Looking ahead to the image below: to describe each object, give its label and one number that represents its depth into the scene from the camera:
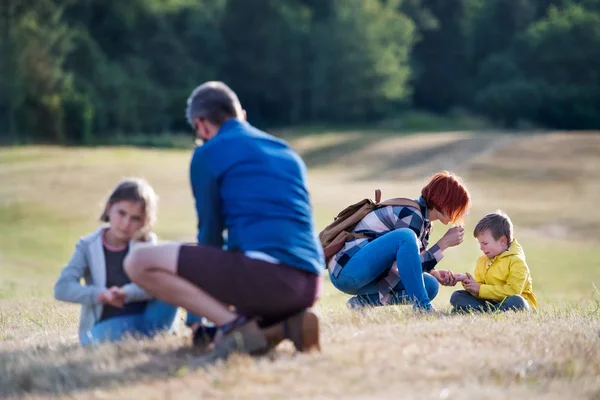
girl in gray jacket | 10.14
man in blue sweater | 9.10
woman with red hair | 12.88
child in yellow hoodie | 13.38
